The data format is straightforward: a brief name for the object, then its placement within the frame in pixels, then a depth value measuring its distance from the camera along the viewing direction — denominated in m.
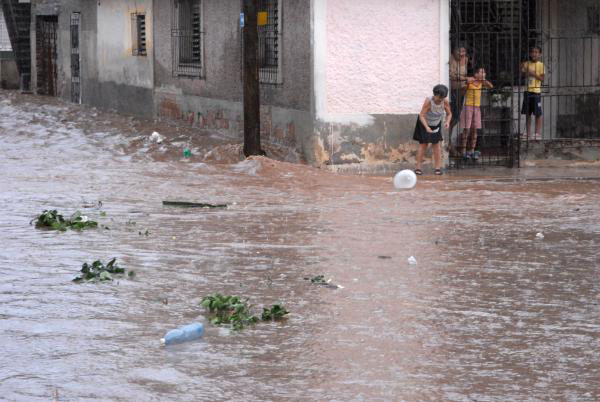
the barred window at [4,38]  36.09
